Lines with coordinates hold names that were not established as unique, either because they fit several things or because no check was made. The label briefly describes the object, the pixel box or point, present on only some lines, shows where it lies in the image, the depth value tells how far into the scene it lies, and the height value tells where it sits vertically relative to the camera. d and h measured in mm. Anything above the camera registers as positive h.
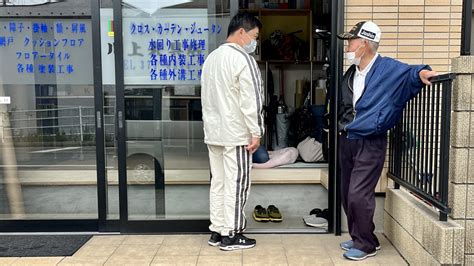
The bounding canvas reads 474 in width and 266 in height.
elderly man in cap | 2975 -74
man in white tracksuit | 3180 -121
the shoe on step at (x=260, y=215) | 3988 -995
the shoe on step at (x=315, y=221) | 3850 -1028
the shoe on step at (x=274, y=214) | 4012 -996
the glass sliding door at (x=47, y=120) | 3873 -120
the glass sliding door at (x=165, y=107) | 3701 -7
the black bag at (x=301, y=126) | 4923 -237
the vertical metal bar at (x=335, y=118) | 3549 -110
